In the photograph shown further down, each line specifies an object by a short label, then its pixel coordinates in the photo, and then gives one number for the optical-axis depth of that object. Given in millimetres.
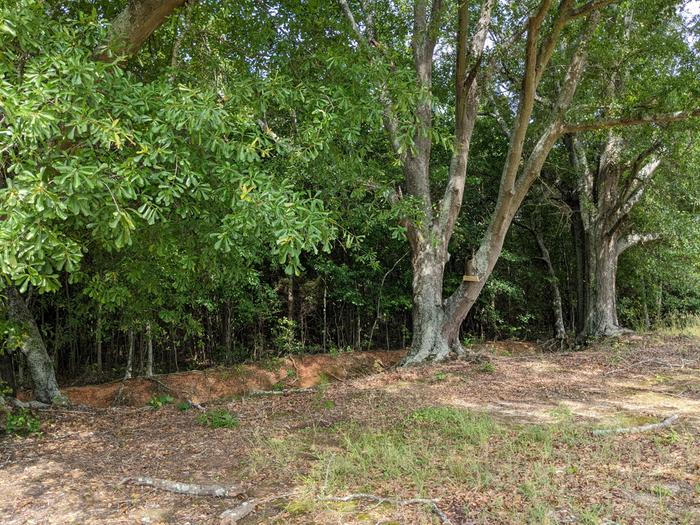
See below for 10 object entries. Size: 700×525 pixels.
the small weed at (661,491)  2772
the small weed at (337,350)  10172
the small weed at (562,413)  4475
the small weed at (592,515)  2449
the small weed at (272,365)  9000
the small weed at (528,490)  2781
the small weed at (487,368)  7176
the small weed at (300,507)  2807
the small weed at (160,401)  6523
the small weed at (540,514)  2453
